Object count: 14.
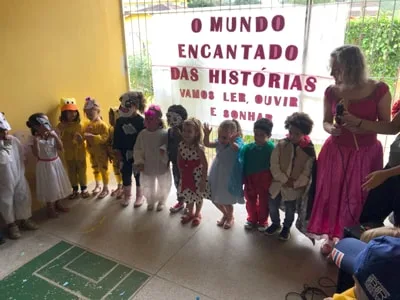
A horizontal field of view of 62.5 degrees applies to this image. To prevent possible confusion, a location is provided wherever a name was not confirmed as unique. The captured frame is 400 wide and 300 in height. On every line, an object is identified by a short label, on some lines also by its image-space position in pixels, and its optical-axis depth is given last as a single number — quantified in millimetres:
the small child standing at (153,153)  2738
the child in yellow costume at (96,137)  2997
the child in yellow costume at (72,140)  2965
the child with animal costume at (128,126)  2824
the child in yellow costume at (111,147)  3053
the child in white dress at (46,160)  2688
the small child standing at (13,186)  2447
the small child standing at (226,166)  2463
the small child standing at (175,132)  2680
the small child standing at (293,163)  2236
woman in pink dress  1927
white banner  2662
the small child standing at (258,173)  2377
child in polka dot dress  2500
